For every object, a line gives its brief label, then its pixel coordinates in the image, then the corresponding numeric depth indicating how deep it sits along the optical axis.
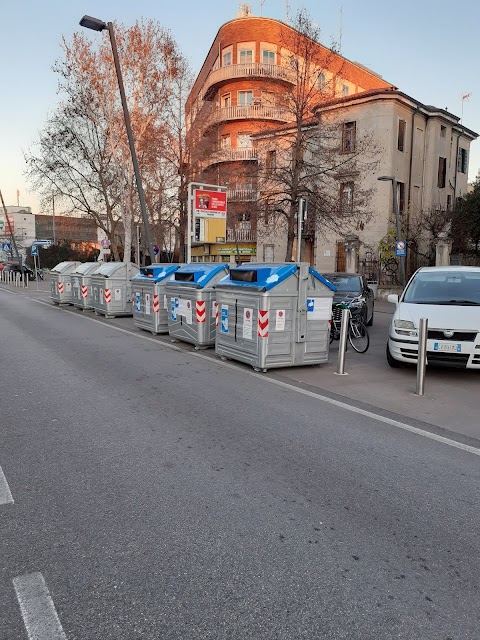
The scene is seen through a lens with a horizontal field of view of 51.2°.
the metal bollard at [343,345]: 8.19
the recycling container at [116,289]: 16.03
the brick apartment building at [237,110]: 28.97
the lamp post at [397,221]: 23.55
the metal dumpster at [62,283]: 19.77
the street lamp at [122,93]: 16.42
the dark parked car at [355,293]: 13.34
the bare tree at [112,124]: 26.30
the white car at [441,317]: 7.33
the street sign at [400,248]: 22.36
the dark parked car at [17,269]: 41.27
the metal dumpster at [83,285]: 17.94
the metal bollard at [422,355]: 6.80
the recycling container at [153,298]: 12.19
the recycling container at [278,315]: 8.01
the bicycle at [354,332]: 10.51
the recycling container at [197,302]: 10.02
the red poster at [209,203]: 17.06
